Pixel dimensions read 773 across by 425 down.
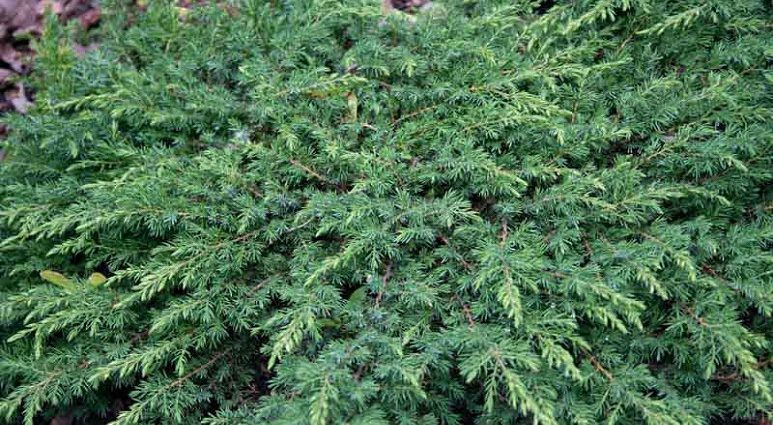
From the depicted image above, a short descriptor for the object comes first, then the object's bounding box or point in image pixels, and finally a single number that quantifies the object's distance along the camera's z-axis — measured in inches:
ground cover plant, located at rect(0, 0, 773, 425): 46.8
